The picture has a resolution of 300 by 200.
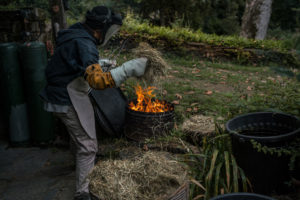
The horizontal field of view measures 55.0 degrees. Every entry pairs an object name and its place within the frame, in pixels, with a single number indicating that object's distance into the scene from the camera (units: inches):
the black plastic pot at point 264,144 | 110.4
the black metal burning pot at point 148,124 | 164.4
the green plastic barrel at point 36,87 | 200.7
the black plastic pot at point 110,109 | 175.9
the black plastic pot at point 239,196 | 78.2
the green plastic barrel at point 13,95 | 203.2
